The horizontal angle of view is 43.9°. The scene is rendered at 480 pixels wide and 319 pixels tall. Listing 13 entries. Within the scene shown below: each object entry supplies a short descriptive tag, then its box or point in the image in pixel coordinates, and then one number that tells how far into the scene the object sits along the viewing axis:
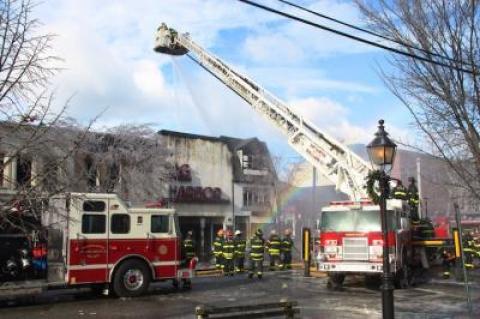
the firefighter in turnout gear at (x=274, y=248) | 20.98
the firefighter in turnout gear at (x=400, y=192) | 17.33
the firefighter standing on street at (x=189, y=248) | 16.11
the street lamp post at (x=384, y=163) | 9.13
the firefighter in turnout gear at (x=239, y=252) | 20.27
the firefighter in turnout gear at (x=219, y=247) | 20.72
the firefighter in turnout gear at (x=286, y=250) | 21.33
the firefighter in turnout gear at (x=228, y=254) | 20.19
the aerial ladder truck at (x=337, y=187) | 15.66
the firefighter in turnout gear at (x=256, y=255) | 19.19
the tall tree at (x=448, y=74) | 11.52
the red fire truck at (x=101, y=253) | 12.50
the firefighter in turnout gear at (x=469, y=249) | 20.55
